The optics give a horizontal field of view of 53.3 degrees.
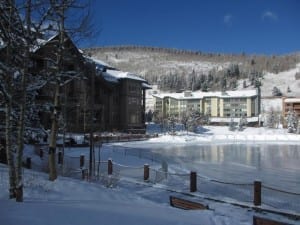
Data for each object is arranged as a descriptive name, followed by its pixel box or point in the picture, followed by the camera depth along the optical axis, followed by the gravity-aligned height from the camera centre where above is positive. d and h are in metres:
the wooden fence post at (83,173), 13.84 -2.62
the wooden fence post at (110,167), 14.67 -2.46
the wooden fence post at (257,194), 9.85 -2.54
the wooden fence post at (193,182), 11.76 -2.56
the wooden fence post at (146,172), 13.82 -2.55
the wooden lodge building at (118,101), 45.84 +2.74
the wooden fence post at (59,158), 18.60 -2.60
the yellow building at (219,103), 103.36 +5.02
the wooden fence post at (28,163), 14.97 -2.34
